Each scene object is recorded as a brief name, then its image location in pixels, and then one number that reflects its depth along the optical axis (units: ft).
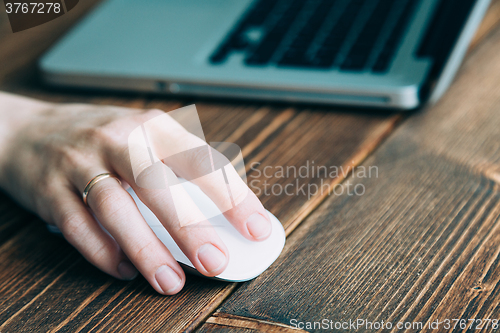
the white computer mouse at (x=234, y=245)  1.31
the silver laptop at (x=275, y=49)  1.93
